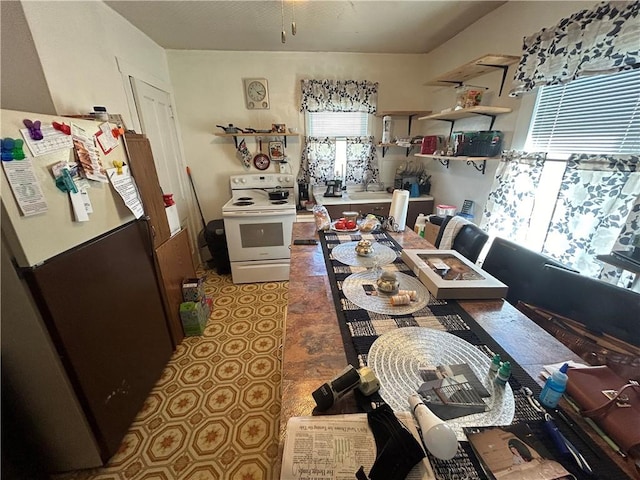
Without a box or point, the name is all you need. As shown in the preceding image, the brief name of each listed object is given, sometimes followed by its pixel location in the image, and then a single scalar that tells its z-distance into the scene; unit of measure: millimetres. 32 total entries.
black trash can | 3002
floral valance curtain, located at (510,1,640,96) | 1235
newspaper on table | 508
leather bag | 539
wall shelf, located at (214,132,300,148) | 2953
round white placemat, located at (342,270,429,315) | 995
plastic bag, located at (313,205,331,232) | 1853
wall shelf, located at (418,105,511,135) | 1970
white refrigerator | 949
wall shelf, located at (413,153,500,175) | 2102
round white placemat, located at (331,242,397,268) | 1371
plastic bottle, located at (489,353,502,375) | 699
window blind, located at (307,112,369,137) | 3197
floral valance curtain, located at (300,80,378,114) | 3018
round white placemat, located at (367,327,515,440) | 617
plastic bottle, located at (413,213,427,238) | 2674
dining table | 635
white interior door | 2297
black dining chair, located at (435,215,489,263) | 1583
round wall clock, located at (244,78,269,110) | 2980
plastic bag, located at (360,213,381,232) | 1852
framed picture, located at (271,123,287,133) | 3047
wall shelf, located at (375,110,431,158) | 3051
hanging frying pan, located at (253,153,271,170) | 3227
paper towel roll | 1821
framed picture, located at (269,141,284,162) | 3184
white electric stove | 2705
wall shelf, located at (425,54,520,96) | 1862
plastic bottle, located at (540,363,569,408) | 605
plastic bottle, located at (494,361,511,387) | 670
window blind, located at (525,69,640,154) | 1337
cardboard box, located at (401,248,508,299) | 1042
